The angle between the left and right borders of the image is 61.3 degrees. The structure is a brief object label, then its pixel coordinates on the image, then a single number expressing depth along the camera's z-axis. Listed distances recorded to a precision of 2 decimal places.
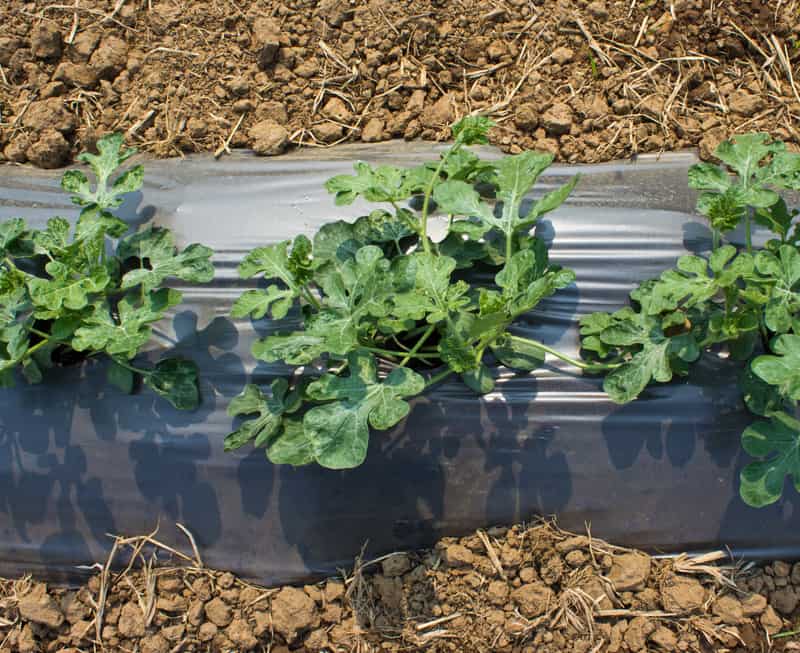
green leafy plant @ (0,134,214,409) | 1.88
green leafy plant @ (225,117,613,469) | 1.72
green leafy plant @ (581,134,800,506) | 1.75
